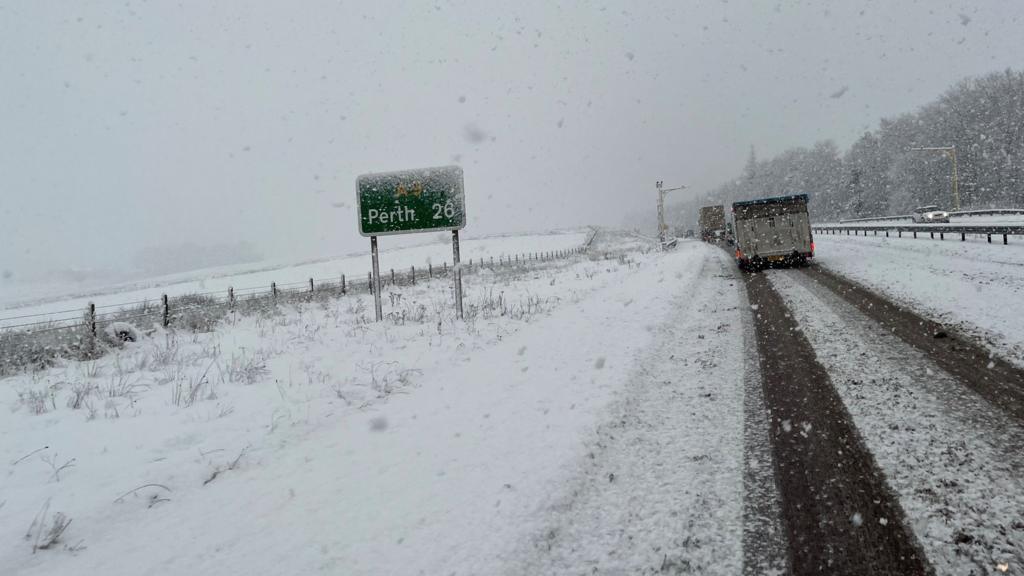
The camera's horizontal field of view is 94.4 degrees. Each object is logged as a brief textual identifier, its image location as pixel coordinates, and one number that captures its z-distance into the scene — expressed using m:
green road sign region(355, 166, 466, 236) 11.76
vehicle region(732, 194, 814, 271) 19.55
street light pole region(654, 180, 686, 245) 43.75
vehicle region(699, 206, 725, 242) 55.11
